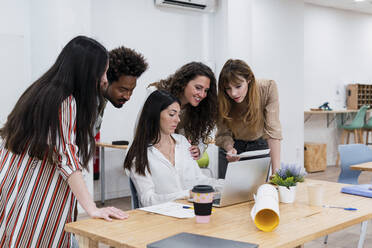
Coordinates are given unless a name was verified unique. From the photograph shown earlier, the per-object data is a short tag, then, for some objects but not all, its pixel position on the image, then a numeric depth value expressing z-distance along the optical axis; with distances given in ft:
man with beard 7.32
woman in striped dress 4.88
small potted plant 6.30
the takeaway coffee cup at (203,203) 5.09
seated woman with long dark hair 6.92
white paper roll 4.83
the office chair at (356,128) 24.36
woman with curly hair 8.22
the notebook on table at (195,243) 4.17
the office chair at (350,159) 11.87
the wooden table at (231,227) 4.56
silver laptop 5.88
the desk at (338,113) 24.85
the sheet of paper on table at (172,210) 5.46
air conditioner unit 18.45
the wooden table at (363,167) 10.22
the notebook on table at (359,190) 6.75
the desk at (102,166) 15.85
